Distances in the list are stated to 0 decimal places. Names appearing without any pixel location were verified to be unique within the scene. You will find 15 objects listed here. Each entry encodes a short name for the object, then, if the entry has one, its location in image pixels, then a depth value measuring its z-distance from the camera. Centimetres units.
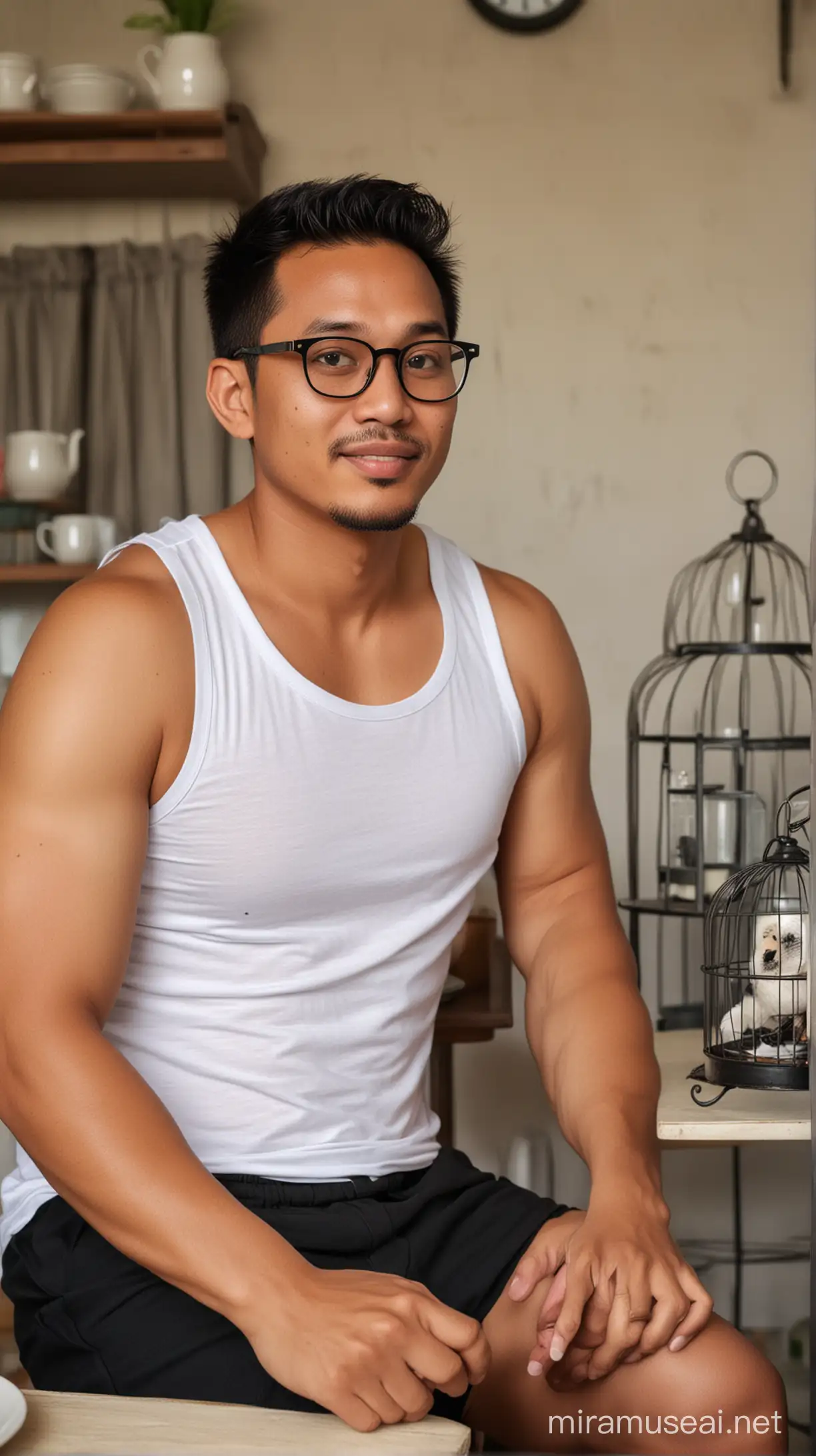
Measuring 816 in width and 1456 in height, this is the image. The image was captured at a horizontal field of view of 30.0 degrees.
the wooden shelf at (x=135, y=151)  278
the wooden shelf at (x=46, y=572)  277
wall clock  301
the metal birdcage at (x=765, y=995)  157
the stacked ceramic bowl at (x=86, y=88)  280
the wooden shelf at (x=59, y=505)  283
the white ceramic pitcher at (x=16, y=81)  281
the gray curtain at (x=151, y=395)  294
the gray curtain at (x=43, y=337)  297
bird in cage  160
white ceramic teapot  279
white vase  276
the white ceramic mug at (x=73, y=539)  279
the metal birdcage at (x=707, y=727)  248
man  107
